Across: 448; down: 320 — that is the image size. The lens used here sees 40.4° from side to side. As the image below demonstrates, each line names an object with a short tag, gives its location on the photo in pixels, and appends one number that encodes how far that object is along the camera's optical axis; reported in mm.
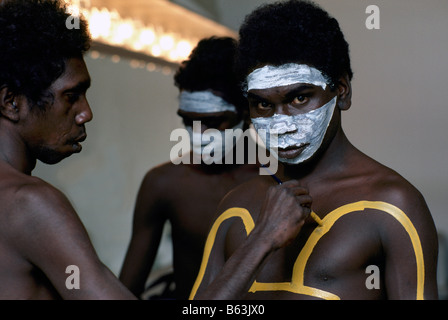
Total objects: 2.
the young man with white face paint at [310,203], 1656
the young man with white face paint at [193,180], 2768
